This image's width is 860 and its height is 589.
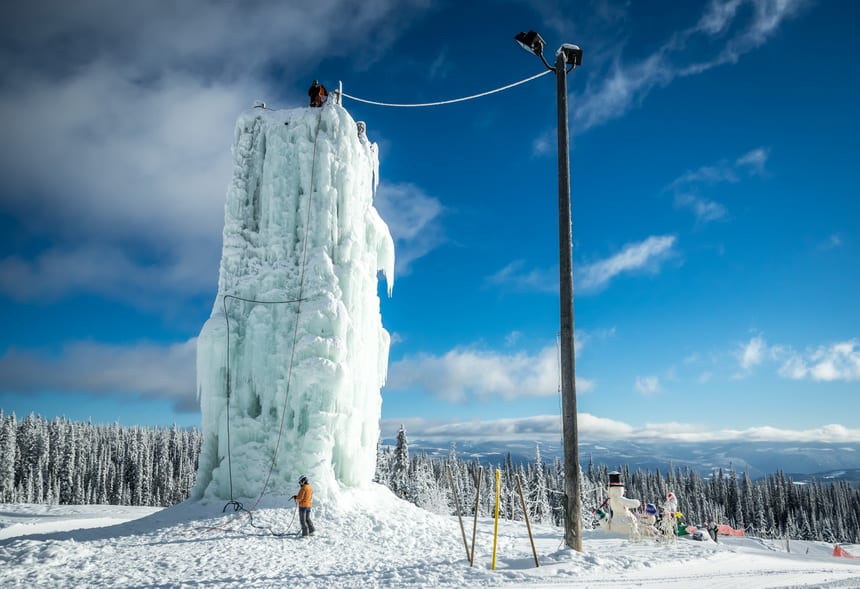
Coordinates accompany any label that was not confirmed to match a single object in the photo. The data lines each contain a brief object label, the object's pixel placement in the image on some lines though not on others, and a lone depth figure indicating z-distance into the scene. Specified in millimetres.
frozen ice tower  15711
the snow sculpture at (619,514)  14376
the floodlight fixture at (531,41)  10672
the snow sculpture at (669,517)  13325
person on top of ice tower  18641
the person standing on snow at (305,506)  12391
